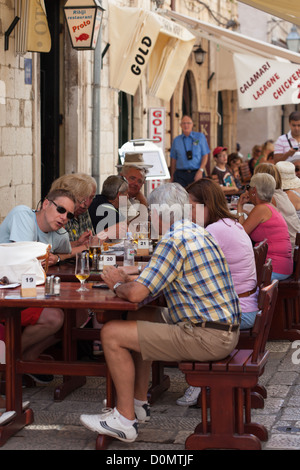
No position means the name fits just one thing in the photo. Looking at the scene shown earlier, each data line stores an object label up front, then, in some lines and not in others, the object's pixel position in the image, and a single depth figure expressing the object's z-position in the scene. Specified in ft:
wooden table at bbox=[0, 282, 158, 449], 26.75
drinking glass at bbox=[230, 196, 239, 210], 55.12
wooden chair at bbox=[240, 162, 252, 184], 98.04
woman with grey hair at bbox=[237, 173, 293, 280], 41.59
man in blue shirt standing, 85.11
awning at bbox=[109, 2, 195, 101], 69.16
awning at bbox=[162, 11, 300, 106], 65.42
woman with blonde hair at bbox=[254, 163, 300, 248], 44.80
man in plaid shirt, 26.31
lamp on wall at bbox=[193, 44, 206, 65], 104.38
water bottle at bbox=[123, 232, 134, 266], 34.01
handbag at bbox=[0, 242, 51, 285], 29.43
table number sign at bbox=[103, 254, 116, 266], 32.37
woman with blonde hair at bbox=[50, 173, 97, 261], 39.24
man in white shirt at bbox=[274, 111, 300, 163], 59.83
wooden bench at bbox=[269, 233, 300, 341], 42.26
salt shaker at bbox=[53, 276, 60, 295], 27.67
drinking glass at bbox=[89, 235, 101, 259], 34.79
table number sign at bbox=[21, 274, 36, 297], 27.19
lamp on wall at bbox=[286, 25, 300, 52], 150.56
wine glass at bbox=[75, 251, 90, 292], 29.14
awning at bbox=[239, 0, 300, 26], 45.20
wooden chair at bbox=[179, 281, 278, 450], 26.12
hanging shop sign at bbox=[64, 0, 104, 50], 54.59
